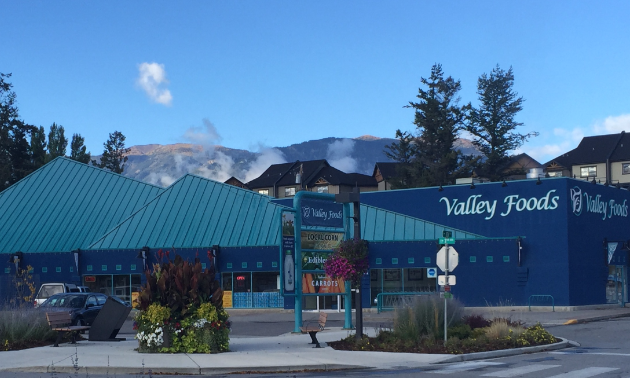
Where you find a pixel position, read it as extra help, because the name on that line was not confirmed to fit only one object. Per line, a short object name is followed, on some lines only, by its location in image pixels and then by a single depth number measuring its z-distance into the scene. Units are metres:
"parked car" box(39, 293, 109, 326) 24.94
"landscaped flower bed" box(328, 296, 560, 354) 18.06
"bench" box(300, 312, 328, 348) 19.08
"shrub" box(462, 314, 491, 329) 20.53
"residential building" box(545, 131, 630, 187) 85.94
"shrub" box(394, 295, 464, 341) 18.70
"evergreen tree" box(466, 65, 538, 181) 79.50
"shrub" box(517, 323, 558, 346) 18.89
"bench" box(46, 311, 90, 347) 19.22
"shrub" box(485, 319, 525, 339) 19.14
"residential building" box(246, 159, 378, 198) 97.31
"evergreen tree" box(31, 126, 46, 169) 78.89
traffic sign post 18.00
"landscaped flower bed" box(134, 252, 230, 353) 17.84
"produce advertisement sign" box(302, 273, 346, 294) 24.25
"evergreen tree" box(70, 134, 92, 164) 86.31
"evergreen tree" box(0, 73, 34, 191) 72.94
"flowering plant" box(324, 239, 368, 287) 20.02
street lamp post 19.52
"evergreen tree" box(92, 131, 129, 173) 94.25
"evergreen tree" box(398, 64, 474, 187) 74.69
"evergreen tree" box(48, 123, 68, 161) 83.69
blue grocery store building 35.62
